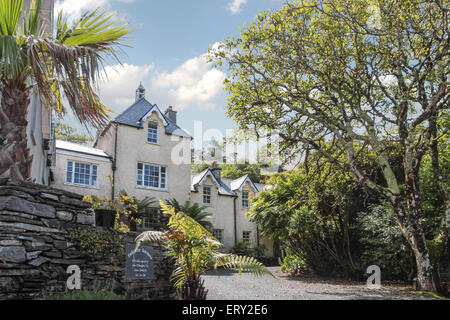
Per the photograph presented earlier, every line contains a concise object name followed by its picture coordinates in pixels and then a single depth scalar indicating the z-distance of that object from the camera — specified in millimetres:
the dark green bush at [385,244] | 12938
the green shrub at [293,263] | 16953
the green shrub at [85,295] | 6203
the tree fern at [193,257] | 7242
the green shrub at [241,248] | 23194
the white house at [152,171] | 19312
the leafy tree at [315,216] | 14102
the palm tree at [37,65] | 6070
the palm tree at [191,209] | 20438
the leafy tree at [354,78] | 10875
